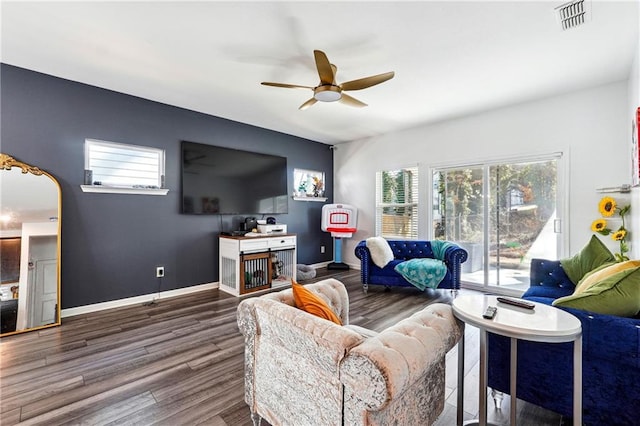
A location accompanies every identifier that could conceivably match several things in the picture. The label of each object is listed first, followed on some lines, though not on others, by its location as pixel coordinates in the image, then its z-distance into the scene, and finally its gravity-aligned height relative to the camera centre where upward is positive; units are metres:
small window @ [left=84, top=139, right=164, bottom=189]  3.41 +0.62
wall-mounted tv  4.11 +0.54
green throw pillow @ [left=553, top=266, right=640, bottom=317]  1.38 -0.41
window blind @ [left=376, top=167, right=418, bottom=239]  5.17 +0.23
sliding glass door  3.84 -0.01
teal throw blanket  3.84 -0.79
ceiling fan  2.44 +1.26
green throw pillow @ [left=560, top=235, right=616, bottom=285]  2.57 -0.41
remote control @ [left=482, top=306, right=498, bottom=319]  1.37 -0.49
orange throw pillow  1.45 -0.47
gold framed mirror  2.76 -0.35
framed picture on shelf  2.22 +0.57
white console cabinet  4.05 -0.75
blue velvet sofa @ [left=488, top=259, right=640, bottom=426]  1.30 -0.80
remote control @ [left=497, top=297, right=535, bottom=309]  1.53 -0.49
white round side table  1.22 -0.50
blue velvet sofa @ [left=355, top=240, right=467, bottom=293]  3.90 -0.68
